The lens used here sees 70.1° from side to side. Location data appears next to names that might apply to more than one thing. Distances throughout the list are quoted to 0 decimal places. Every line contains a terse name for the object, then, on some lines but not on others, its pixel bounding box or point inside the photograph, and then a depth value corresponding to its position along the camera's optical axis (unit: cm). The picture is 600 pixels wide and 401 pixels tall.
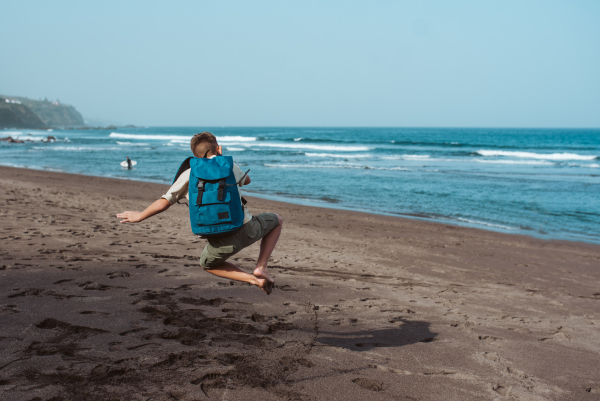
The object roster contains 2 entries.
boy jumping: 326
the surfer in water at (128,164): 2494
